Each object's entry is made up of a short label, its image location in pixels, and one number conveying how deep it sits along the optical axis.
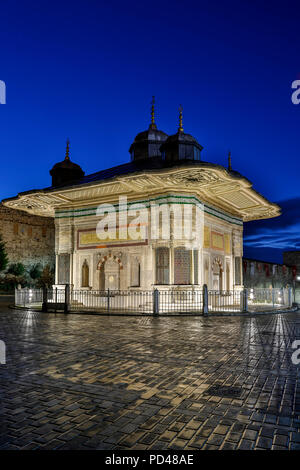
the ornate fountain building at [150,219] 14.77
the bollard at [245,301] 13.49
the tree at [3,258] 32.44
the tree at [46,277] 33.41
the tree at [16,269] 33.97
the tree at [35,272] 35.69
